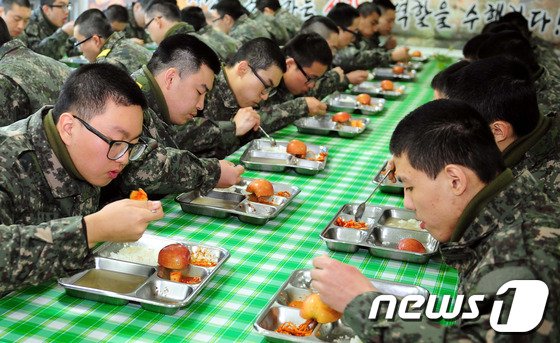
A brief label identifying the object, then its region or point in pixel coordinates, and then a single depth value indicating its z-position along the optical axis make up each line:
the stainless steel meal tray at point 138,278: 2.15
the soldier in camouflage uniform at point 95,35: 5.84
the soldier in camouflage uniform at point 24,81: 4.18
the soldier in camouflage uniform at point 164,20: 6.99
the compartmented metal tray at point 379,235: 2.69
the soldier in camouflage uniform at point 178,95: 3.28
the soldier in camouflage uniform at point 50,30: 7.98
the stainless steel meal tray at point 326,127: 4.70
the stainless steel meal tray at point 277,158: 3.78
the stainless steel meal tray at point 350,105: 5.50
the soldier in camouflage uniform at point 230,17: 8.22
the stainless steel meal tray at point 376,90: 6.23
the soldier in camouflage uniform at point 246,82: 4.49
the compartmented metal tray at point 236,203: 2.99
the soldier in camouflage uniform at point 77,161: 2.22
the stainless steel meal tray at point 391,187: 3.51
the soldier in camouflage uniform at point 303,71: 5.06
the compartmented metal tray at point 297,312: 2.01
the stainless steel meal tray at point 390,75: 7.26
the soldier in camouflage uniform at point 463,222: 1.69
